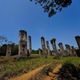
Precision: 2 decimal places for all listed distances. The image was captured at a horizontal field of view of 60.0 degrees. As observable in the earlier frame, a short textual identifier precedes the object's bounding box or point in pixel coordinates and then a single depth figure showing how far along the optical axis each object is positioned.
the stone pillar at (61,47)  14.97
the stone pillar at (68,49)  15.69
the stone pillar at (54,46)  14.40
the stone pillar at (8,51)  12.64
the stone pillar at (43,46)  13.24
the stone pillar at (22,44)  9.97
